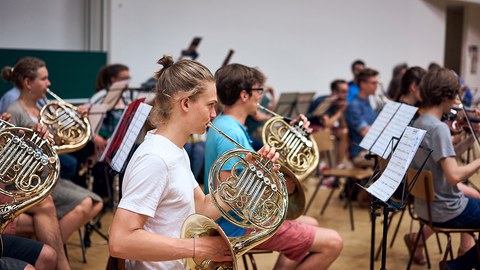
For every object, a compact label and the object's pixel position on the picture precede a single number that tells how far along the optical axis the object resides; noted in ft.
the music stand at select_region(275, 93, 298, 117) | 21.48
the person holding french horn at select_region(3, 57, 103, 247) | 12.55
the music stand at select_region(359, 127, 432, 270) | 8.87
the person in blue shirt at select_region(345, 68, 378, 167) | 19.89
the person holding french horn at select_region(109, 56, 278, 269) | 6.39
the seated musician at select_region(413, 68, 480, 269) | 11.53
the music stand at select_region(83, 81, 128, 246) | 14.26
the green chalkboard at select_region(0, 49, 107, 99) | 21.75
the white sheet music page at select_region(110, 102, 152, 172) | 8.98
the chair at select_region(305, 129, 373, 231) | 18.07
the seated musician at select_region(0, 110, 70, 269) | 10.51
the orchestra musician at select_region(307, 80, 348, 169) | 23.43
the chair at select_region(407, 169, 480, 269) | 11.34
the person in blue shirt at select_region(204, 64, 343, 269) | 9.87
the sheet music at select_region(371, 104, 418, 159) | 10.37
